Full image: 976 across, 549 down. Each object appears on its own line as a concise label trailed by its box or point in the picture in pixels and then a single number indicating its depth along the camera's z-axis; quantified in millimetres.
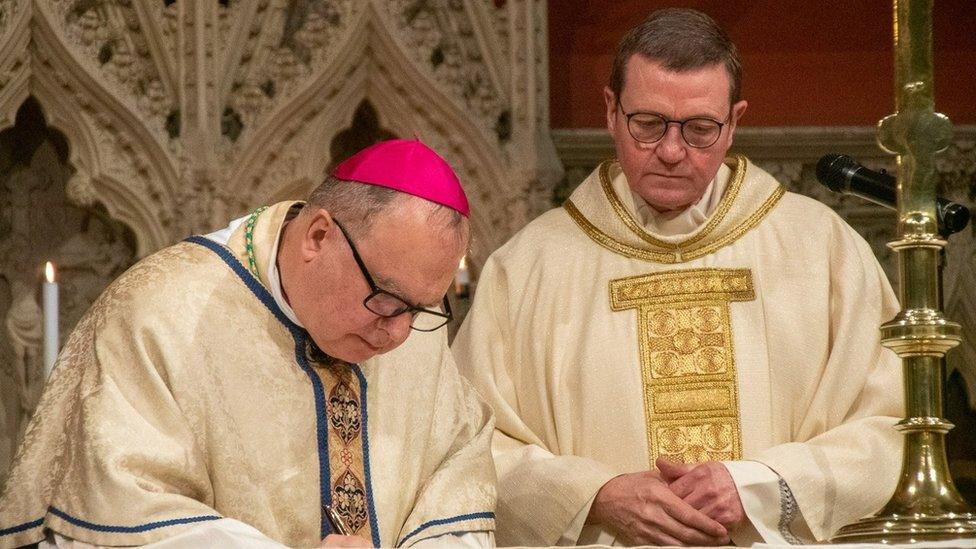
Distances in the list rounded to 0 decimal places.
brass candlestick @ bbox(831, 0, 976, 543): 7012
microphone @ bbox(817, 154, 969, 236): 7758
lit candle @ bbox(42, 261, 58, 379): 8164
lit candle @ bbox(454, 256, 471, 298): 12133
